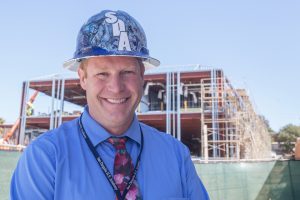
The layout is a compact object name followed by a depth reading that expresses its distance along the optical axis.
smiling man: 1.56
